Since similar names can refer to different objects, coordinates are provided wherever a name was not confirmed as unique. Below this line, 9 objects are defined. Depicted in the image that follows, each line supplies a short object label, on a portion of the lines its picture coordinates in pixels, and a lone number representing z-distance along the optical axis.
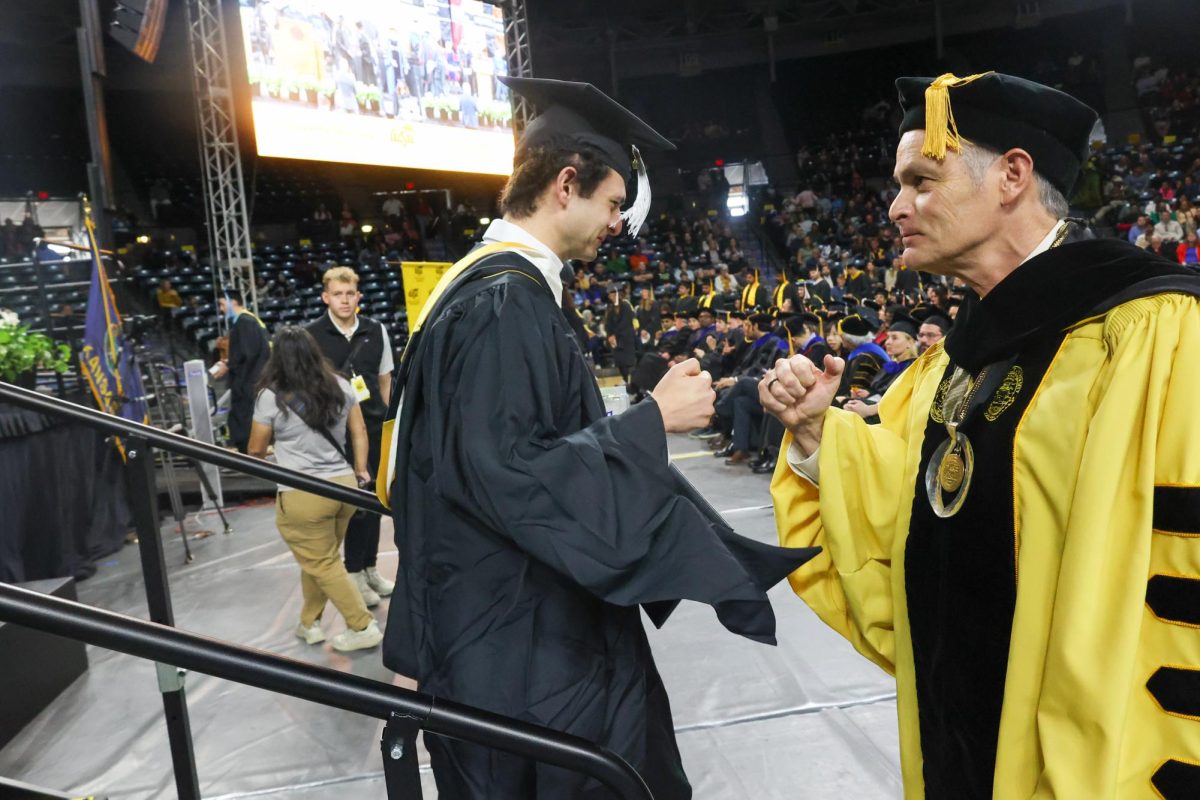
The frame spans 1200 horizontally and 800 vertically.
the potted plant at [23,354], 4.66
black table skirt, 4.58
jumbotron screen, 11.09
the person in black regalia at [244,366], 6.36
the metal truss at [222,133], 10.46
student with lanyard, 4.41
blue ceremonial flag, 5.38
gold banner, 7.24
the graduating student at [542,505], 1.28
